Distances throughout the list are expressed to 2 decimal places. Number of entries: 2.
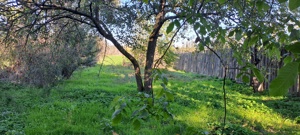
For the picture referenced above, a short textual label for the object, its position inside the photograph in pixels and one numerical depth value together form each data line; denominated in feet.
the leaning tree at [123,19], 6.00
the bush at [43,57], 20.52
